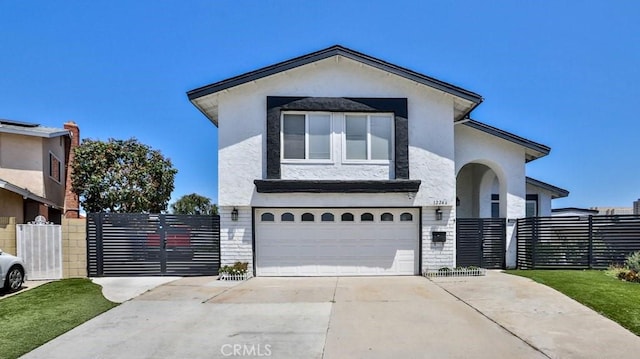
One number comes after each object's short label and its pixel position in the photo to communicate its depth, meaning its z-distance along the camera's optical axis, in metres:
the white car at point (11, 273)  9.58
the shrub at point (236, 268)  11.87
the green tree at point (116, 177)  20.06
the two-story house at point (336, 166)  12.26
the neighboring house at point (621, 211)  29.83
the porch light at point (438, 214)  12.59
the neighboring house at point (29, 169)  16.09
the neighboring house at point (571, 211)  25.50
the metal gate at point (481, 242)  13.30
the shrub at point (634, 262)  10.77
